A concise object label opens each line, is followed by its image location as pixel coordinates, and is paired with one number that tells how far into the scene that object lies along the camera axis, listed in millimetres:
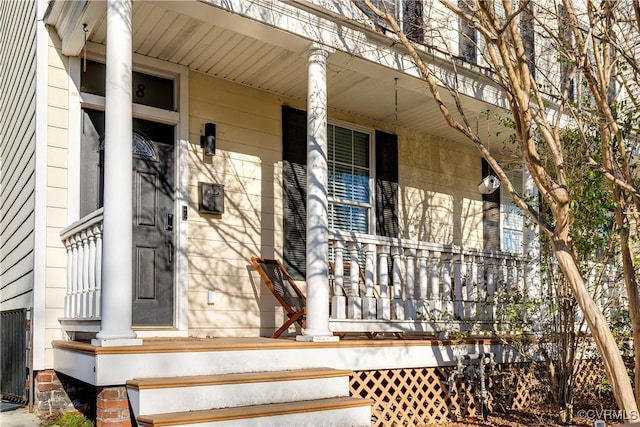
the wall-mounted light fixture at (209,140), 6098
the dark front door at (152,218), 5691
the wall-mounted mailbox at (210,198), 6055
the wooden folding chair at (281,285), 5961
